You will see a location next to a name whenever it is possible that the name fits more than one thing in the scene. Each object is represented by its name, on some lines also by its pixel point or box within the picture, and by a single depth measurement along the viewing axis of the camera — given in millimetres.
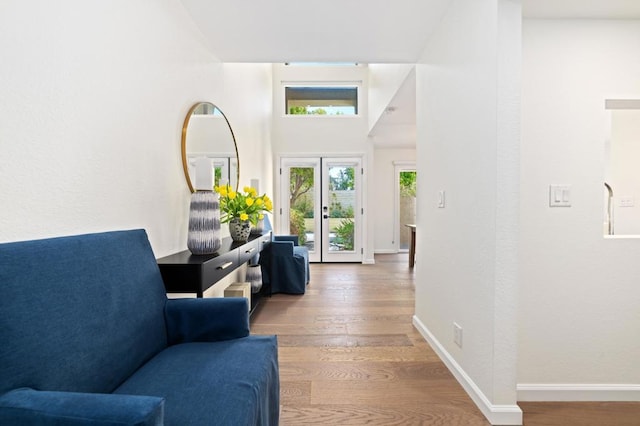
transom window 6168
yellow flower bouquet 2502
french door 6027
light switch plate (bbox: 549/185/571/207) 1743
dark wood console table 1619
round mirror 2219
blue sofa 716
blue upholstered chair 3854
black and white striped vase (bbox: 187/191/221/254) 1928
